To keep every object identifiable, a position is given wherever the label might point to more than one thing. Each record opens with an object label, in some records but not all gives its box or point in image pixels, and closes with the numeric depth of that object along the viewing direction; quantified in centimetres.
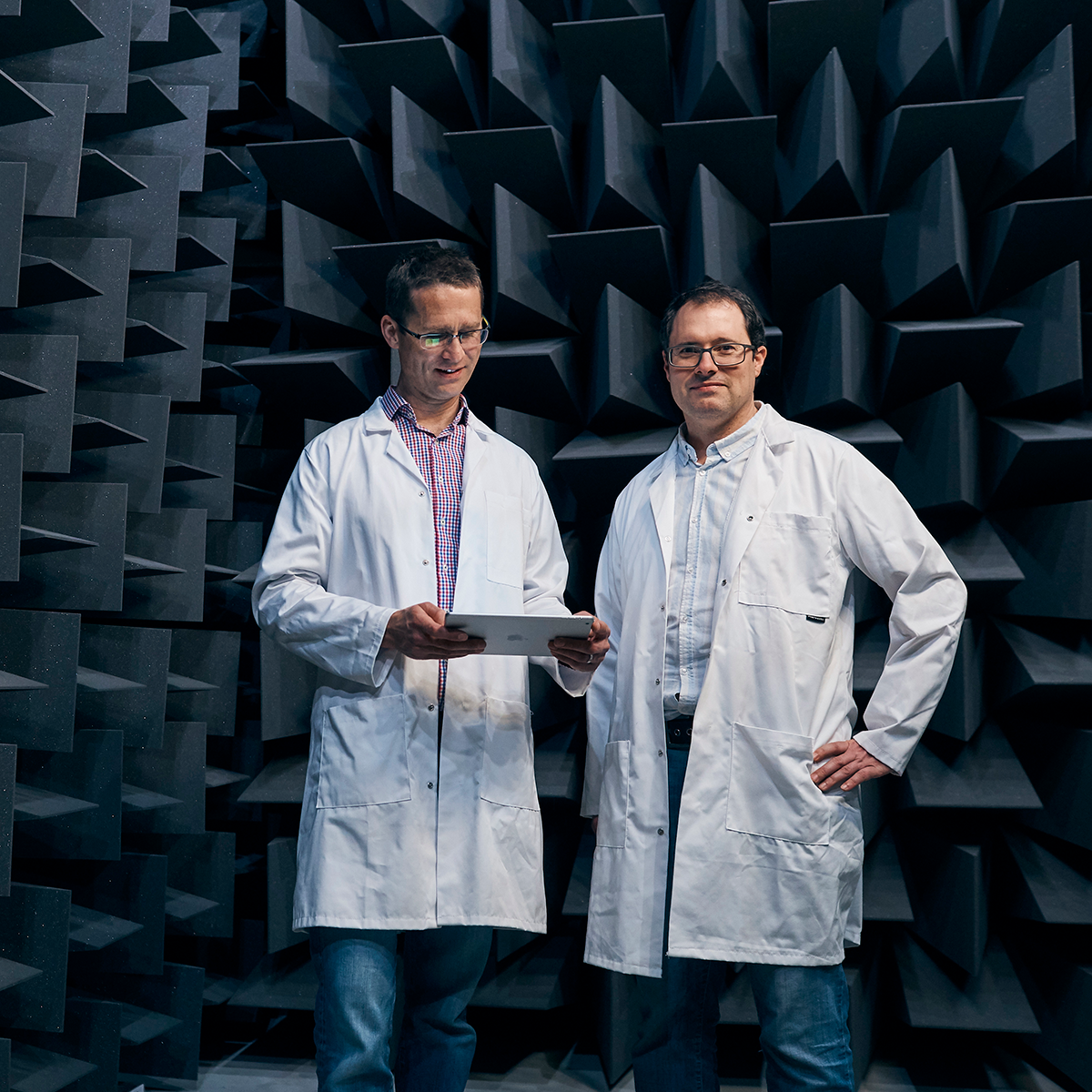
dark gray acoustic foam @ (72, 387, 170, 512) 237
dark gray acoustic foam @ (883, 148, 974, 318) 237
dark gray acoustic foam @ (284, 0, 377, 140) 272
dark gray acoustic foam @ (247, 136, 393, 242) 265
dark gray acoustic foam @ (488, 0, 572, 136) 261
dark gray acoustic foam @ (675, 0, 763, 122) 251
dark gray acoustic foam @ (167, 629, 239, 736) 252
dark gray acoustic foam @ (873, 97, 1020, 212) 238
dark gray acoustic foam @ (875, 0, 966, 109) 244
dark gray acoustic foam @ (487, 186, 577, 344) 254
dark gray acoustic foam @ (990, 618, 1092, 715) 226
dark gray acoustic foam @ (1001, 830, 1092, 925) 224
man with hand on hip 166
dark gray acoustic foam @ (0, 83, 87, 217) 212
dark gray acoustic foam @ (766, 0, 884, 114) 245
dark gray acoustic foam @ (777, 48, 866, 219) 243
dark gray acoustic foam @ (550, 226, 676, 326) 247
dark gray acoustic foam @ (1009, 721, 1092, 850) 226
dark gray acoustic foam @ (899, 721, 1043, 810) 230
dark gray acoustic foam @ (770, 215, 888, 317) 239
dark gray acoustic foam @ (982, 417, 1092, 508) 228
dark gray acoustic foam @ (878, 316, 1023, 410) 234
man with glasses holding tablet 169
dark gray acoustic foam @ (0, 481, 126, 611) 217
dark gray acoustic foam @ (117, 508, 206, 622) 242
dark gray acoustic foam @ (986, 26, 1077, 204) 237
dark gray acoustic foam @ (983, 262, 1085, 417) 231
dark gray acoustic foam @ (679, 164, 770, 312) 247
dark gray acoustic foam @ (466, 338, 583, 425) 250
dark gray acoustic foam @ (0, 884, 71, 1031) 200
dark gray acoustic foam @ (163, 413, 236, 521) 258
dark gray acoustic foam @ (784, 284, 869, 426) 239
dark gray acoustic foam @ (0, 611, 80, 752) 206
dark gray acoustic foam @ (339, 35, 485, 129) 263
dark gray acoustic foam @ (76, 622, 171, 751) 229
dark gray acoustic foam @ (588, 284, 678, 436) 247
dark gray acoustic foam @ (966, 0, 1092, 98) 242
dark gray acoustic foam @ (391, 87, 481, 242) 263
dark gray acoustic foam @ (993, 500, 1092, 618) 228
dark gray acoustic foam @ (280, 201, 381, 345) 263
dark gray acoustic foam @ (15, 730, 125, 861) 216
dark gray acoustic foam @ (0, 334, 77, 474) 207
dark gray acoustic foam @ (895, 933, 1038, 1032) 230
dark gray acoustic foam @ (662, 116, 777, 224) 245
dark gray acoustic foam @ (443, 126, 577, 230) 254
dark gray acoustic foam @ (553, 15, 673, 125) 253
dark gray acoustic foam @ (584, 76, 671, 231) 252
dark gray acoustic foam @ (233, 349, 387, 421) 259
